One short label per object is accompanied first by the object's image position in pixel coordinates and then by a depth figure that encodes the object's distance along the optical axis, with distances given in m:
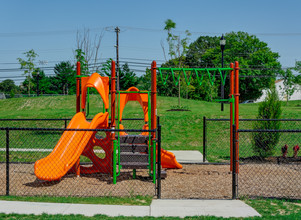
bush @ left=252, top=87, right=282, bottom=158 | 11.48
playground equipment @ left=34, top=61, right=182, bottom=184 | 7.55
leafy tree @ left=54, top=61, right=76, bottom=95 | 68.06
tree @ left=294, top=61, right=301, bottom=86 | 44.97
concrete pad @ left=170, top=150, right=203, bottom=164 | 10.87
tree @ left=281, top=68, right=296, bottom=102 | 46.00
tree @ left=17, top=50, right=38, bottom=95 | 46.78
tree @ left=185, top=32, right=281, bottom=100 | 56.62
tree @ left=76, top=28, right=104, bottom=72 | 40.08
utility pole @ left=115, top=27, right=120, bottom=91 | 40.11
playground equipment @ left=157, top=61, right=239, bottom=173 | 8.78
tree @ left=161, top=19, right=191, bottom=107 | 28.07
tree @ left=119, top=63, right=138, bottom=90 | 53.53
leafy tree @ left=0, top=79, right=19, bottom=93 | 110.90
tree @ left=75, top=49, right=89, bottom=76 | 34.44
